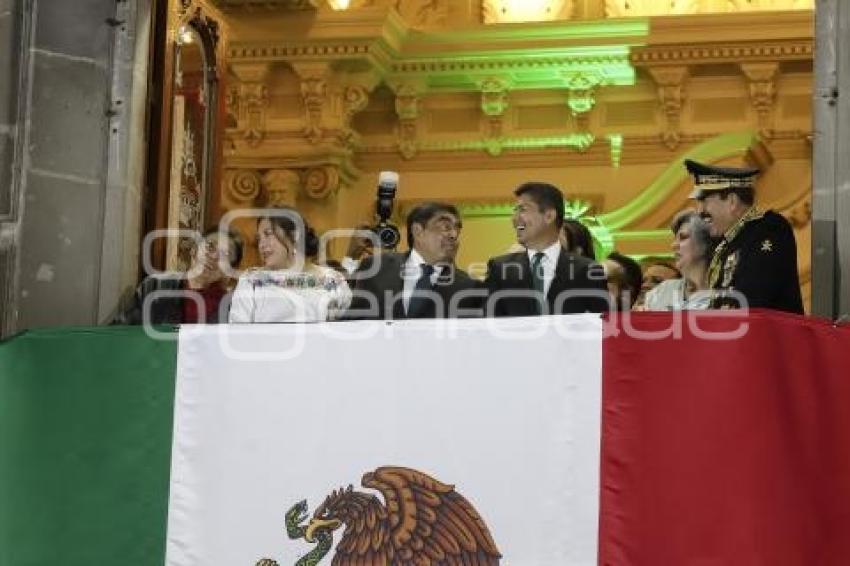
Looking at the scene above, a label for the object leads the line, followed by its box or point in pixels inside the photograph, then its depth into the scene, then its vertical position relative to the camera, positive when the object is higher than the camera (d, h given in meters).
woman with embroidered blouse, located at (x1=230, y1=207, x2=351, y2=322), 9.20 +0.36
